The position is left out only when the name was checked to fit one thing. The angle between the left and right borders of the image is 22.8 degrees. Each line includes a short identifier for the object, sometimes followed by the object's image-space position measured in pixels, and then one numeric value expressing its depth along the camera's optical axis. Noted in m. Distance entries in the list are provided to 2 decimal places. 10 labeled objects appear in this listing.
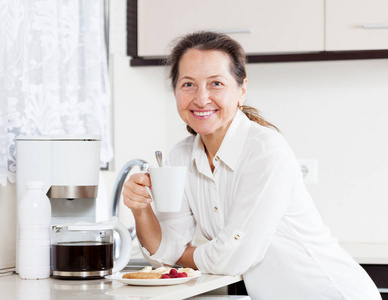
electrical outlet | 3.24
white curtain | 2.35
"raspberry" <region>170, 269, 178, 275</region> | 2.08
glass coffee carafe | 2.18
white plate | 2.02
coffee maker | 2.27
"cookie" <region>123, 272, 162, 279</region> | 2.05
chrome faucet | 2.71
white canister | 2.20
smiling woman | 2.19
